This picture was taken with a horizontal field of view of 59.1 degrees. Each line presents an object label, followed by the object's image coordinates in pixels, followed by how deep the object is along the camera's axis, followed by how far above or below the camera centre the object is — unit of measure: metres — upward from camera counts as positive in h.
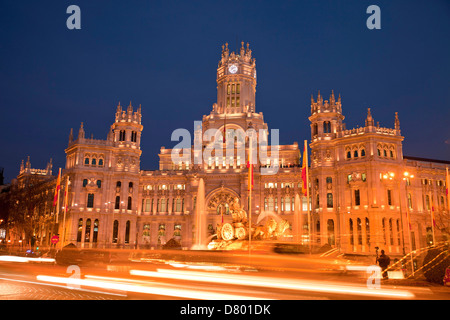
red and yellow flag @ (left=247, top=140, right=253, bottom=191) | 36.88 +5.53
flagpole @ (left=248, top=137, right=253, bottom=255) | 36.84 +5.51
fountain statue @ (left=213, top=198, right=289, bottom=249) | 32.19 +0.39
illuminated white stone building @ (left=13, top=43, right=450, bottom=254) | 70.12 +9.09
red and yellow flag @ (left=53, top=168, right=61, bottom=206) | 54.74 +5.49
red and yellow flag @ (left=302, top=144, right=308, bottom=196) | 41.91 +6.26
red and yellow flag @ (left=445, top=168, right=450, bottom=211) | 42.50 +5.69
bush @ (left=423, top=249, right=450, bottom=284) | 24.38 -1.74
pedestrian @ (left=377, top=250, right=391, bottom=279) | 30.32 -1.99
